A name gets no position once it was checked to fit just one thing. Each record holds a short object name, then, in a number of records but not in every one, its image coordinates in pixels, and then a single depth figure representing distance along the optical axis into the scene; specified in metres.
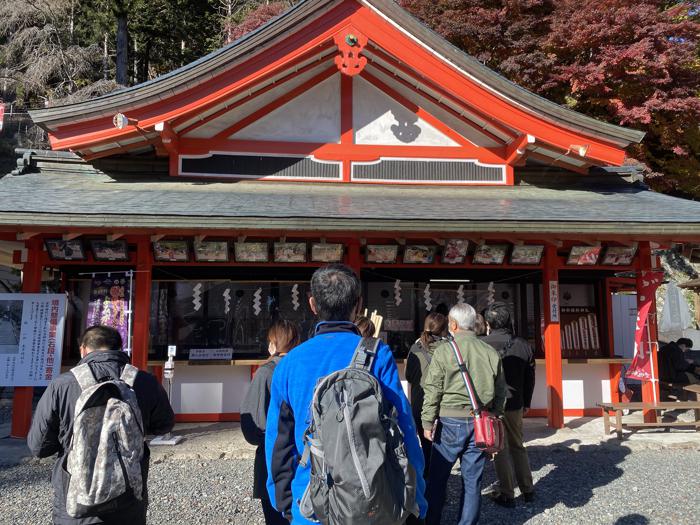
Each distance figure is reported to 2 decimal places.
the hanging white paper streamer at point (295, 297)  8.43
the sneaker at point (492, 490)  4.90
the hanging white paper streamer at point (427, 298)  8.62
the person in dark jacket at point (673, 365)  8.82
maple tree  15.27
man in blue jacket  2.13
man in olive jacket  3.73
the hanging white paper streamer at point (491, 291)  8.68
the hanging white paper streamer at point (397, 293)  8.55
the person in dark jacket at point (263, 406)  3.17
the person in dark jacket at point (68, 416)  2.66
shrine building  6.94
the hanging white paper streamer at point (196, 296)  8.31
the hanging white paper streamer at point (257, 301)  8.39
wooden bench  6.90
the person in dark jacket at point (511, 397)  4.64
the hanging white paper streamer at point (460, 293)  8.64
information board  6.69
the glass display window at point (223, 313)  8.23
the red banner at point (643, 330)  7.41
